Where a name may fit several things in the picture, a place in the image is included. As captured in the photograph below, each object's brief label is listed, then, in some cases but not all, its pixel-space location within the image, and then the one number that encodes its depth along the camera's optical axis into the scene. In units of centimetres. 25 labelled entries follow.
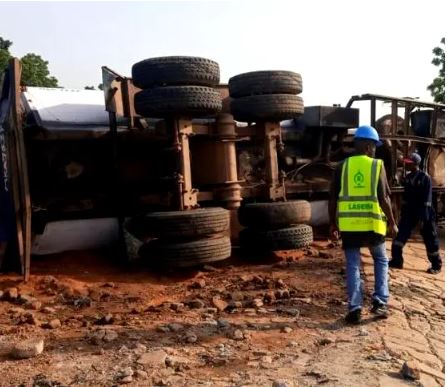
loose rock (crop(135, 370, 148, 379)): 332
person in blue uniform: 719
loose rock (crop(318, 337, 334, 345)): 404
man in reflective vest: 467
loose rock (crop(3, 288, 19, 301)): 518
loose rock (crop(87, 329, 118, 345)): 395
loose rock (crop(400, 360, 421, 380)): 342
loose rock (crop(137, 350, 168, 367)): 352
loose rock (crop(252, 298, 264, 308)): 491
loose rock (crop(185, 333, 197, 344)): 399
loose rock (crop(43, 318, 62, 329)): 436
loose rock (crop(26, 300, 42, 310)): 493
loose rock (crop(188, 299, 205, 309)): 489
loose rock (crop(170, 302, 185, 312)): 483
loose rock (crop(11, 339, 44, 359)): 365
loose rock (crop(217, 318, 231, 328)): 433
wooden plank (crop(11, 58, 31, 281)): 559
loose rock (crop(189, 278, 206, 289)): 563
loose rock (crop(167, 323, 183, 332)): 425
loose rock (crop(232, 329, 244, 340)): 407
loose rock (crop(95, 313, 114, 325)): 447
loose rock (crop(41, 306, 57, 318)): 482
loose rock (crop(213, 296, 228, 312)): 486
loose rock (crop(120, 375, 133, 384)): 324
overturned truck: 584
